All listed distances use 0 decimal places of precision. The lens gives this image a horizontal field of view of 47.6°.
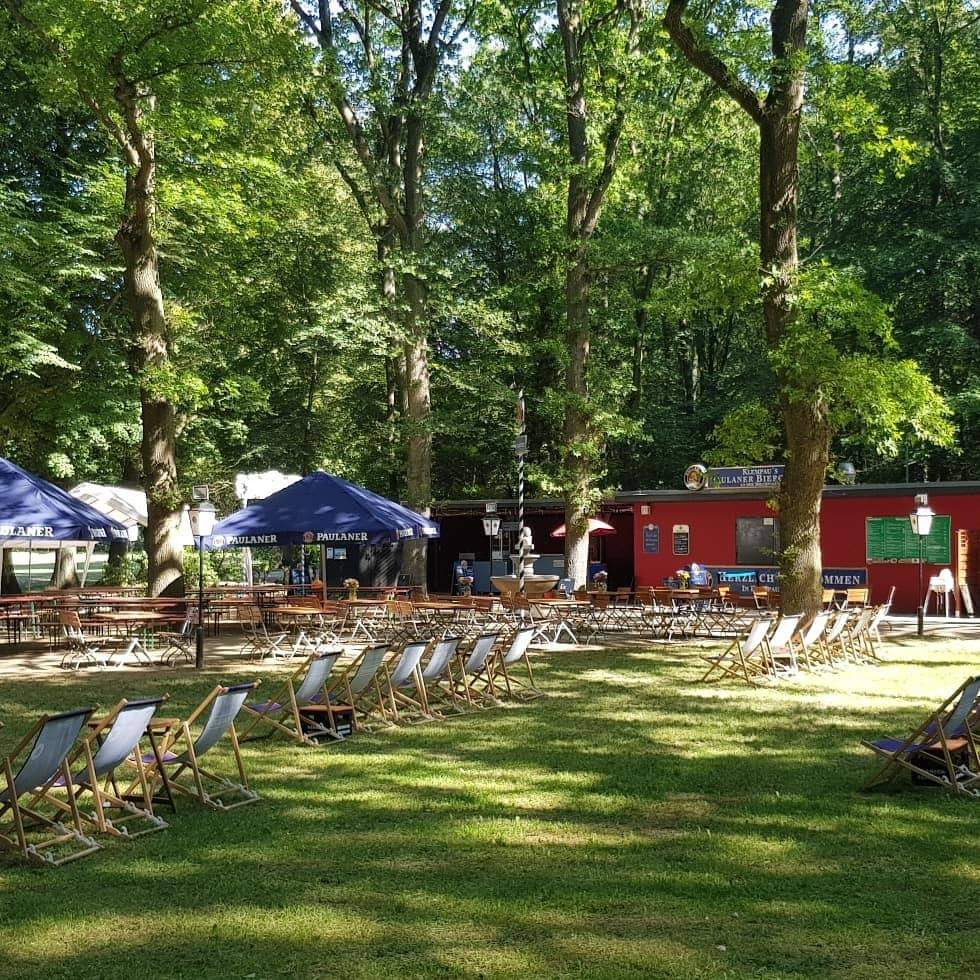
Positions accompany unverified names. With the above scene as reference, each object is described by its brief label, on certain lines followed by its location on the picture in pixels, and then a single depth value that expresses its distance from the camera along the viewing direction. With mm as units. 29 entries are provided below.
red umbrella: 25578
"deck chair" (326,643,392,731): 9453
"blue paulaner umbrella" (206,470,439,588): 15898
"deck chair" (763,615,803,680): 13195
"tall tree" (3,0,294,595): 15625
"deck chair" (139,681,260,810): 6856
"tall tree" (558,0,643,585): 21000
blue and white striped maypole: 19870
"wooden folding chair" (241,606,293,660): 15372
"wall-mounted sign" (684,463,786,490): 23797
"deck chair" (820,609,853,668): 14125
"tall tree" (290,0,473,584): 22453
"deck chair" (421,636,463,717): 10484
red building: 21953
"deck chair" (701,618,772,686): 12891
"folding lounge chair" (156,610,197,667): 14539
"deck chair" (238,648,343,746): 8906
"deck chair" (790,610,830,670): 13891
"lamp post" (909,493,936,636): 18500
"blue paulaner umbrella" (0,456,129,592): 14516
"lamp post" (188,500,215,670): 14494
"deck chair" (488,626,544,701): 11539
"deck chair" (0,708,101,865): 5672
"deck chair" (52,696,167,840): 6129
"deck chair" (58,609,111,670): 14203
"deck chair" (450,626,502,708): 10977
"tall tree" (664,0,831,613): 14789
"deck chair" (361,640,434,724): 10031
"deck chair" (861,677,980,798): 7312
